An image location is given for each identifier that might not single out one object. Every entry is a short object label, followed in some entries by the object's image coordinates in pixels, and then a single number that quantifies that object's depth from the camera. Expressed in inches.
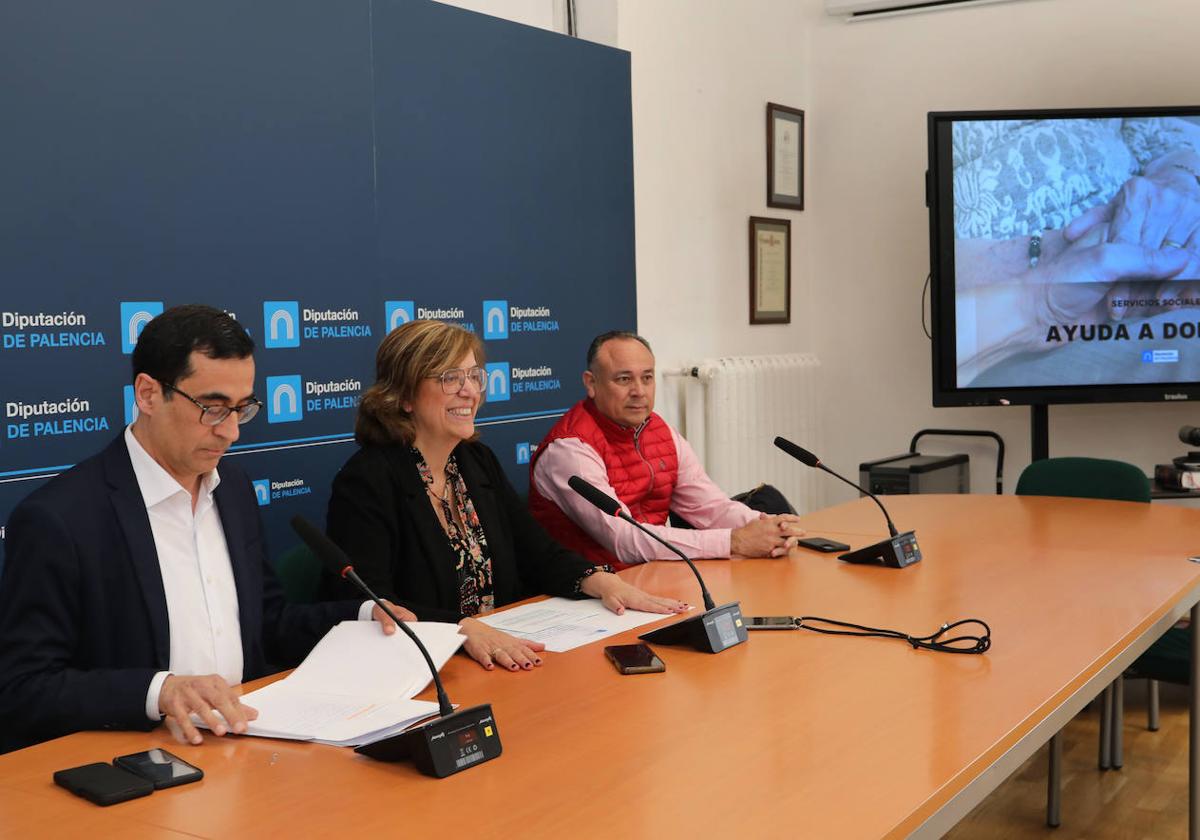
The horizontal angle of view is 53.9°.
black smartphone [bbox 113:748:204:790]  58.7
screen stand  203.5
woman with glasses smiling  100.3
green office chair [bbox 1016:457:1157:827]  135.9
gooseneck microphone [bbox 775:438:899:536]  115.3
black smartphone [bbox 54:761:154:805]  56.8
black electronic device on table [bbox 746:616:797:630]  89.3
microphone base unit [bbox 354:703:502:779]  59.7
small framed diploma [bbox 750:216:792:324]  221.0
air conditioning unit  222.2
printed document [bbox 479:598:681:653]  88.0
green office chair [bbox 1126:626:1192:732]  120.4
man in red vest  119.7
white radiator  201.5
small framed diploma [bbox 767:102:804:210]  224.1
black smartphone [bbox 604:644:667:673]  78.4
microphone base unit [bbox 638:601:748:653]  83.3
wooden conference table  54.4
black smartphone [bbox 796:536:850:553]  121.2
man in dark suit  68.2
